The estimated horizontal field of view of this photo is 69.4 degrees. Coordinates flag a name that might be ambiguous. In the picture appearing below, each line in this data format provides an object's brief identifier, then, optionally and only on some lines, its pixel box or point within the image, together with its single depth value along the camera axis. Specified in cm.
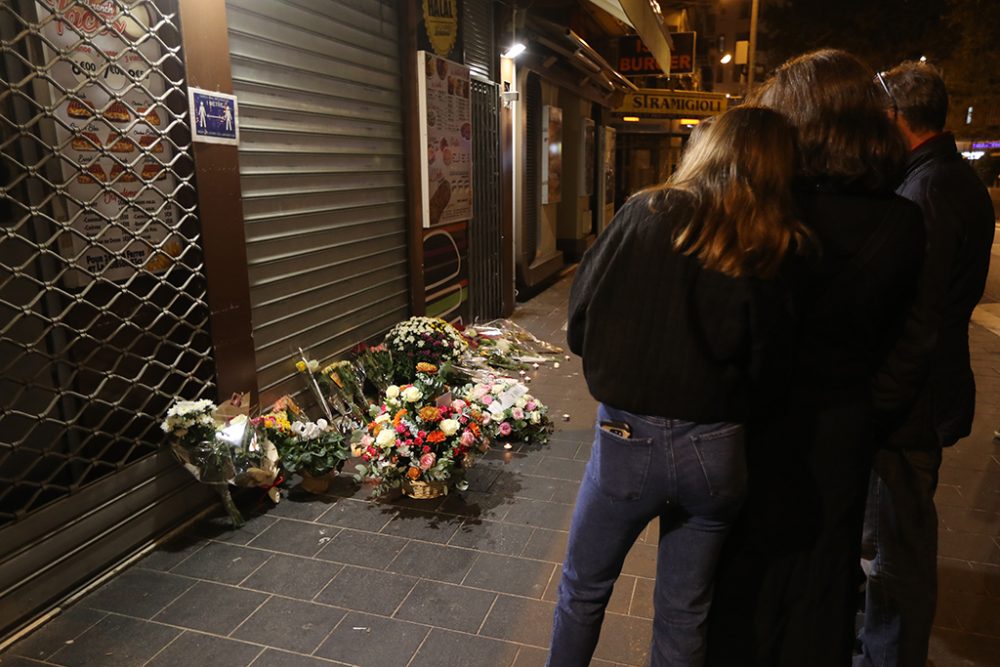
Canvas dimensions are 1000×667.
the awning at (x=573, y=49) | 991
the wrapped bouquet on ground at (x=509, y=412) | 521
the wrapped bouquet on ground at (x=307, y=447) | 426
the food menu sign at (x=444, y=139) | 669
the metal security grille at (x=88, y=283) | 308
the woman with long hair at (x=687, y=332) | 186
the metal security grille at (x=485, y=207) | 834
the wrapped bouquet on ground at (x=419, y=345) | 585
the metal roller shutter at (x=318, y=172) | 468
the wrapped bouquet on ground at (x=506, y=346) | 725
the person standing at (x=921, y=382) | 237
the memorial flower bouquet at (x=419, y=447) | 418
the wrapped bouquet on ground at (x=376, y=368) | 566
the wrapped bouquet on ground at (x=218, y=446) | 374
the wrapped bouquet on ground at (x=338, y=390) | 528
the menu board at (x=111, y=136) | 325
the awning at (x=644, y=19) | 751
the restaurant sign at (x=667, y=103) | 1499
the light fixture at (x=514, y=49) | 891
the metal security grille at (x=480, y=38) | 780
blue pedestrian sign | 392
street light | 2302
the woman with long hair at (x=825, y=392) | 200
